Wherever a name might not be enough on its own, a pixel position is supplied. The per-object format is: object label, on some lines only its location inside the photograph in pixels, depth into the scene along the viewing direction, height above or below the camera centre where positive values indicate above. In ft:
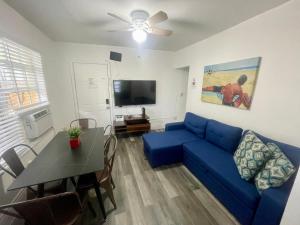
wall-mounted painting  6.68 +0.15
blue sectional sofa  4.16 -3.60
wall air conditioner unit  6.67 -2.30
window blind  5.39 -0.36
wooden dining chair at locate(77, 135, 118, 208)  4.94 -3.78
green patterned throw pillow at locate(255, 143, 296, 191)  4.19 -2.76
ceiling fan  5.96 +2.74
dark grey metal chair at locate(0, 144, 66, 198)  4.63 -3.29
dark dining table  3.97 -2.85
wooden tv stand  11.95 -3.84
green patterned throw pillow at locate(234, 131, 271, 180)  4.79 -2.67
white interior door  11.58 -0.85
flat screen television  12.46 -0.92
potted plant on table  5.72 -2.39
